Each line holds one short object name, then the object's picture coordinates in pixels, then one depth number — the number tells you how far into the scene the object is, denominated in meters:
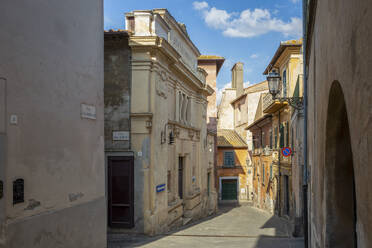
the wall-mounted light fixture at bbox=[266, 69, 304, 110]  10.95
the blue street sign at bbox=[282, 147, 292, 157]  15.37
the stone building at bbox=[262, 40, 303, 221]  17.94
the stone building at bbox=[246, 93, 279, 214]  24.26
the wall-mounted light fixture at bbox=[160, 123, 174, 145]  14.13
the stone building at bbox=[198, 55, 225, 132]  29.81
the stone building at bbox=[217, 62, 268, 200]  36.03
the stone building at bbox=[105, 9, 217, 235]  13.15
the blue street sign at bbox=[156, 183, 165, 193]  13.66
